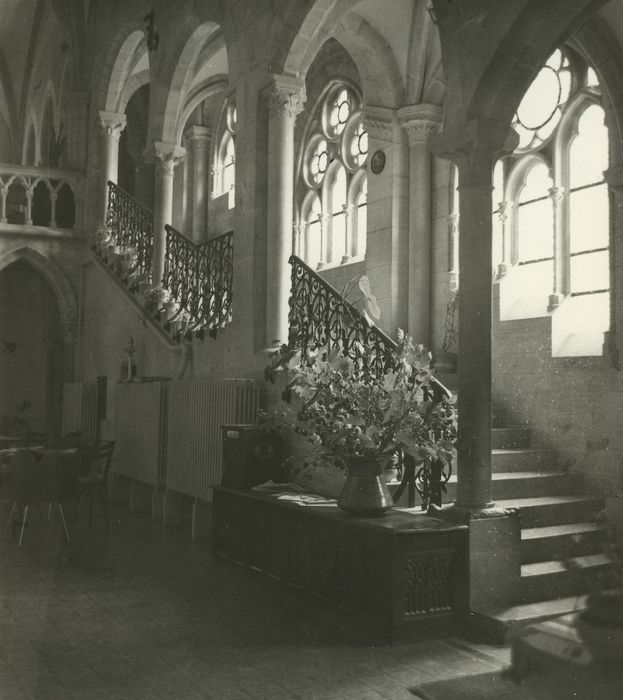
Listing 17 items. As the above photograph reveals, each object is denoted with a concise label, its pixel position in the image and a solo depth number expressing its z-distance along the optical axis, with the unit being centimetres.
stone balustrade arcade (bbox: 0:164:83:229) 1220
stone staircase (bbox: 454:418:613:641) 500
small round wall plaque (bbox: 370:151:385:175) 972
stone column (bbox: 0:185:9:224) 1209
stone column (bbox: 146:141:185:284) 1016
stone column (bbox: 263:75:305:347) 763
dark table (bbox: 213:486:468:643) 480
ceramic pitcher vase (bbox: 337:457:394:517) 516
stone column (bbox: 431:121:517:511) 521
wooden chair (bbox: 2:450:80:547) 683
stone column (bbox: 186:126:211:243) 1484
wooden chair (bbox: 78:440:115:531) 809
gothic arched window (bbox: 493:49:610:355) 750
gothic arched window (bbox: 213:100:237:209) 1435
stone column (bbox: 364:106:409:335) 943
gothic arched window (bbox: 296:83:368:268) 1126
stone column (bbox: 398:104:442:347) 930
